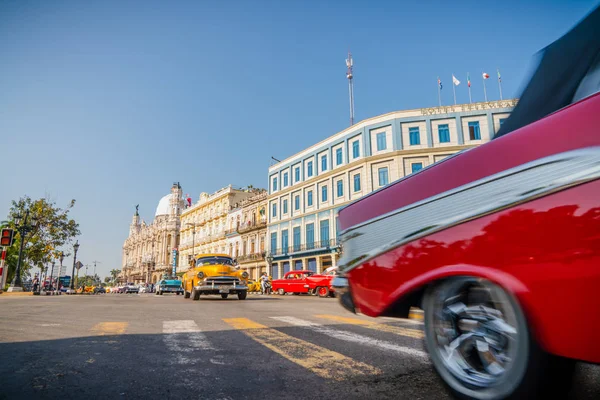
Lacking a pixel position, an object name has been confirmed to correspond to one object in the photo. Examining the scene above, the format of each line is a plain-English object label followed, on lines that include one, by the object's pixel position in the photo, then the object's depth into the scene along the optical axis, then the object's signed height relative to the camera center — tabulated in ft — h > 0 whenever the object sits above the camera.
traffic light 65.62 +7.75
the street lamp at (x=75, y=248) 121.73 +10.95
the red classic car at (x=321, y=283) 72.43 -0.49
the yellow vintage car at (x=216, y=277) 48.16 +0.55
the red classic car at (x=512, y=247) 5.21 +0.51
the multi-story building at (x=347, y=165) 101.86 +32.66
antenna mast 123.08 +65.00
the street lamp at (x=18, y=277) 90.99 +1.55
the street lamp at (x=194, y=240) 209.75 +23.35
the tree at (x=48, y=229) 114.21 +15.66
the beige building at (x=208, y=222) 186.91 +31.14
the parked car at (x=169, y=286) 114.52 -1.07
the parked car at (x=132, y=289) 186.99 -2.98
